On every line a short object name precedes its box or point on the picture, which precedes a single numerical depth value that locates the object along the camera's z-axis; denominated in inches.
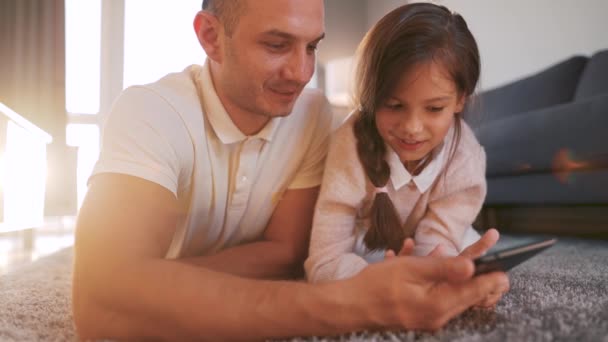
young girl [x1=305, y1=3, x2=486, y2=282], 33.6
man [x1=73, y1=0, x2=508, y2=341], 20.5
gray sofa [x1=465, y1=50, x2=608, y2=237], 61.9
